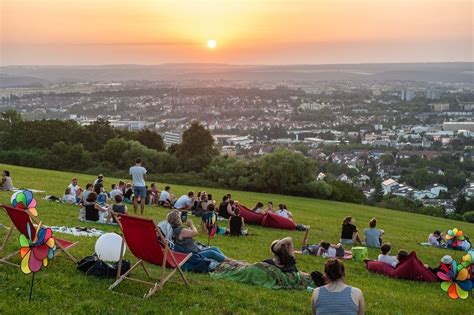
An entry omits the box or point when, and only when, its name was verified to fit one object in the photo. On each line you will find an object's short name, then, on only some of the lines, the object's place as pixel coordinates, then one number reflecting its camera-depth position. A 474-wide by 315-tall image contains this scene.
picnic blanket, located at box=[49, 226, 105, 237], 12.28
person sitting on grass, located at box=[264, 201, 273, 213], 20.38
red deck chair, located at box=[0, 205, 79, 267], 7.92
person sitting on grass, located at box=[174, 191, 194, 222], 20.00
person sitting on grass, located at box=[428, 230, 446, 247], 20.62
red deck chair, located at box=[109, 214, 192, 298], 8.04
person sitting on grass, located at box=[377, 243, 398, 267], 12.86
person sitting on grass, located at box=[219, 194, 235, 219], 19.21
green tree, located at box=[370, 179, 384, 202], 58.75
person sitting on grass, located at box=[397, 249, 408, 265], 12.42
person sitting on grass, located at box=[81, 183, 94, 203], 15.48
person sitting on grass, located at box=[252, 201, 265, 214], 20.28
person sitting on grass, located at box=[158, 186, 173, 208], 21.80
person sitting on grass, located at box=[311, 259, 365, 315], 6.25
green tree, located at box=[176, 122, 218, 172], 59.31
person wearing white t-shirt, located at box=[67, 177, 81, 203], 19.23
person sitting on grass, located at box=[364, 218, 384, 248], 17.38
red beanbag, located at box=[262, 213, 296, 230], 19.44
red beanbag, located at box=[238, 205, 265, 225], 19.50
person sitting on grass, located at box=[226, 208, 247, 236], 16.16
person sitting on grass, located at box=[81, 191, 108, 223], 14.96
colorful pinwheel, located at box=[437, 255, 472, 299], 9.18
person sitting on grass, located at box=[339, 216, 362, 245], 17.36
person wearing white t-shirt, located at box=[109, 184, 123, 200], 19.51
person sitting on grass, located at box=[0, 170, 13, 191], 20.44
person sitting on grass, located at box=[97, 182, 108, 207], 16.82
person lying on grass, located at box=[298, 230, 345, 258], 14.21
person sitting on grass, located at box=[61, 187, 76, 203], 19.20
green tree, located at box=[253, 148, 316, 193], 52.25
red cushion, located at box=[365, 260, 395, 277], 12.52
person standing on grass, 17.47
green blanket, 9.36
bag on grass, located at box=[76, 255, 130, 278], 8.69
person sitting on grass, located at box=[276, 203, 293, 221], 20.13
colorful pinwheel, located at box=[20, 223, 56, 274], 6.79
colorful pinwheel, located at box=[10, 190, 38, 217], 9.11
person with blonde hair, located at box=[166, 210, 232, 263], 10.38
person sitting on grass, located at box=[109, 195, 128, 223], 14.90
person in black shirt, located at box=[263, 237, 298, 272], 9.55
